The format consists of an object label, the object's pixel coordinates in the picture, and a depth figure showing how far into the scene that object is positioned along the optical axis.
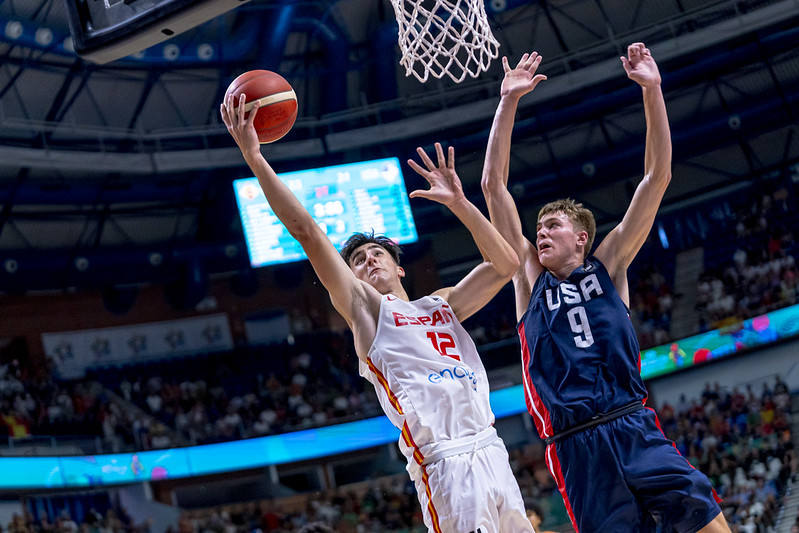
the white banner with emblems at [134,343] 19.59
